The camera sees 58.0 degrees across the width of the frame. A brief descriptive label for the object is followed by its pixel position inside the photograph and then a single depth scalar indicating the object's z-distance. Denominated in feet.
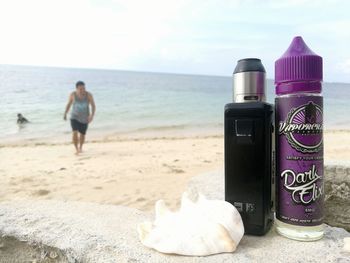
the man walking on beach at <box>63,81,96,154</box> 22.86
